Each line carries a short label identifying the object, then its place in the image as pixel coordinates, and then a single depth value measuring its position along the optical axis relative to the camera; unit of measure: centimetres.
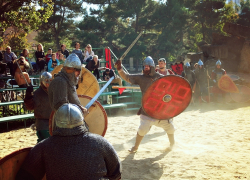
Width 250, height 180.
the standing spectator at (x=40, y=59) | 929
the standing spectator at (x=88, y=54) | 990
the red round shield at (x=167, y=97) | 422
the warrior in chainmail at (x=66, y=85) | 301
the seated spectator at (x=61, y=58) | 938
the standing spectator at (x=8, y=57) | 900
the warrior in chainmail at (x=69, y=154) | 184
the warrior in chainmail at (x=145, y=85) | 450
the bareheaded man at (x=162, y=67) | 541
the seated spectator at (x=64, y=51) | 975
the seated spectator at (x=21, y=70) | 830
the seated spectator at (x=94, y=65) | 929
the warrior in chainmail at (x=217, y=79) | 1124
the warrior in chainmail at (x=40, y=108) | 362
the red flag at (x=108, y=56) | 1111
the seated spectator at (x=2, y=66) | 870
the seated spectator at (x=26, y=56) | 874
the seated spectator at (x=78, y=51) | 955
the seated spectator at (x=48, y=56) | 934
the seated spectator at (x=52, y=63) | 886
